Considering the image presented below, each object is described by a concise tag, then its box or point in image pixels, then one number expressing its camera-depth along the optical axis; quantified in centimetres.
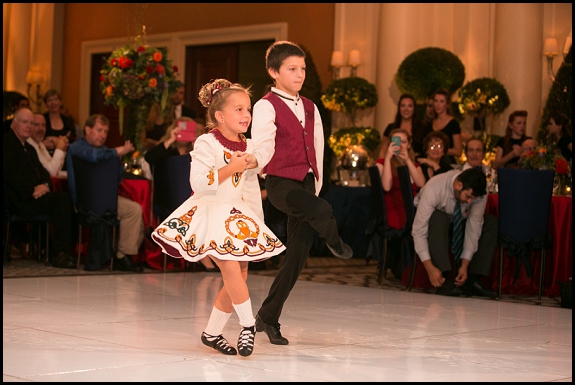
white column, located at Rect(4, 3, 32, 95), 1451
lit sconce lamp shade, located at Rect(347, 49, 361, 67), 1048
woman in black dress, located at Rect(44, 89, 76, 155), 900
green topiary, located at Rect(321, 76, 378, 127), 990
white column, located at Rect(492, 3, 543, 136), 925
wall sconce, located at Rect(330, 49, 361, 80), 1049
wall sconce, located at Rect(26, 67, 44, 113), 1381
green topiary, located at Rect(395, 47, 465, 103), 905
